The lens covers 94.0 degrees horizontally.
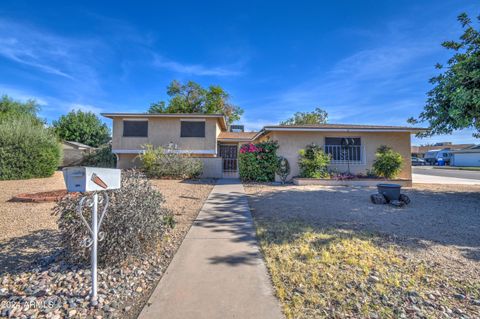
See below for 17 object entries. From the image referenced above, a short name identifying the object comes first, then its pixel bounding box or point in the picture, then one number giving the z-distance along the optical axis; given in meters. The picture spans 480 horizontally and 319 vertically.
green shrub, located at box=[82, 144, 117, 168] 17.94
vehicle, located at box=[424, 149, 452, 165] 38.91
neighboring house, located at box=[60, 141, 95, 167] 18.80
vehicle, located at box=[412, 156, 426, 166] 38.53
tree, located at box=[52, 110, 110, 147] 26.62
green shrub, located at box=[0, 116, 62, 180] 11.55
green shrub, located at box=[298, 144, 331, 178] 11.26
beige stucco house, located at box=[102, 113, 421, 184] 11.93
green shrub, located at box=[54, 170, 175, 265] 2.80
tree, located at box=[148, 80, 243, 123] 28.36
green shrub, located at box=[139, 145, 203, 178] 13.06
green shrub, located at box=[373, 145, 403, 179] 11.17
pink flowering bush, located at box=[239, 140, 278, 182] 11.62
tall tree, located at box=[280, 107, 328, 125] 31.13
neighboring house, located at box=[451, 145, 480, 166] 33.98
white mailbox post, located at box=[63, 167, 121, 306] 2.08
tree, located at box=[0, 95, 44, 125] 24.15
